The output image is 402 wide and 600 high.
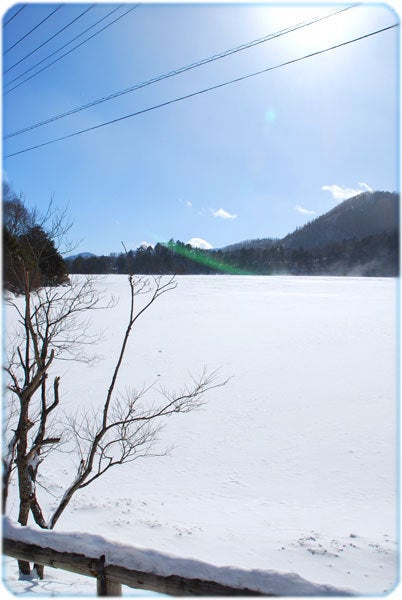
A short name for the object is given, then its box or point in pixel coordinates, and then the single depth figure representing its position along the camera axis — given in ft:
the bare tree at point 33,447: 14.25
